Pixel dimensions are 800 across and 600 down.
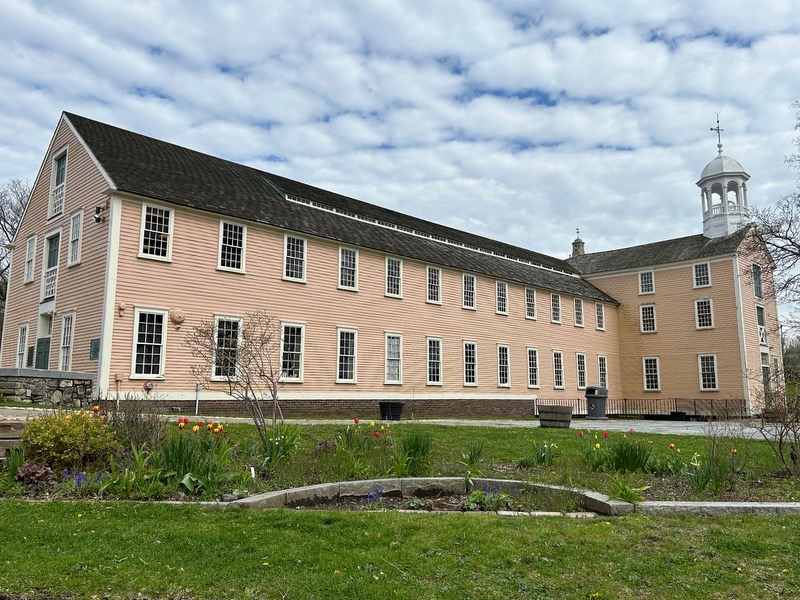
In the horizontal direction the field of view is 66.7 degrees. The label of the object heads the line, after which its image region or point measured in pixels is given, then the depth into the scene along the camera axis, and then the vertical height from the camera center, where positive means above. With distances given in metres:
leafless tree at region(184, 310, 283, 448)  17.88 +1.22
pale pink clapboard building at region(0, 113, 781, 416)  18.03 +4.16
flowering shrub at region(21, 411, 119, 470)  7.51 -0.53
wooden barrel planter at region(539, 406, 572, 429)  16.97 -0.44
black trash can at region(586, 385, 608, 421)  25.56 -0.07
